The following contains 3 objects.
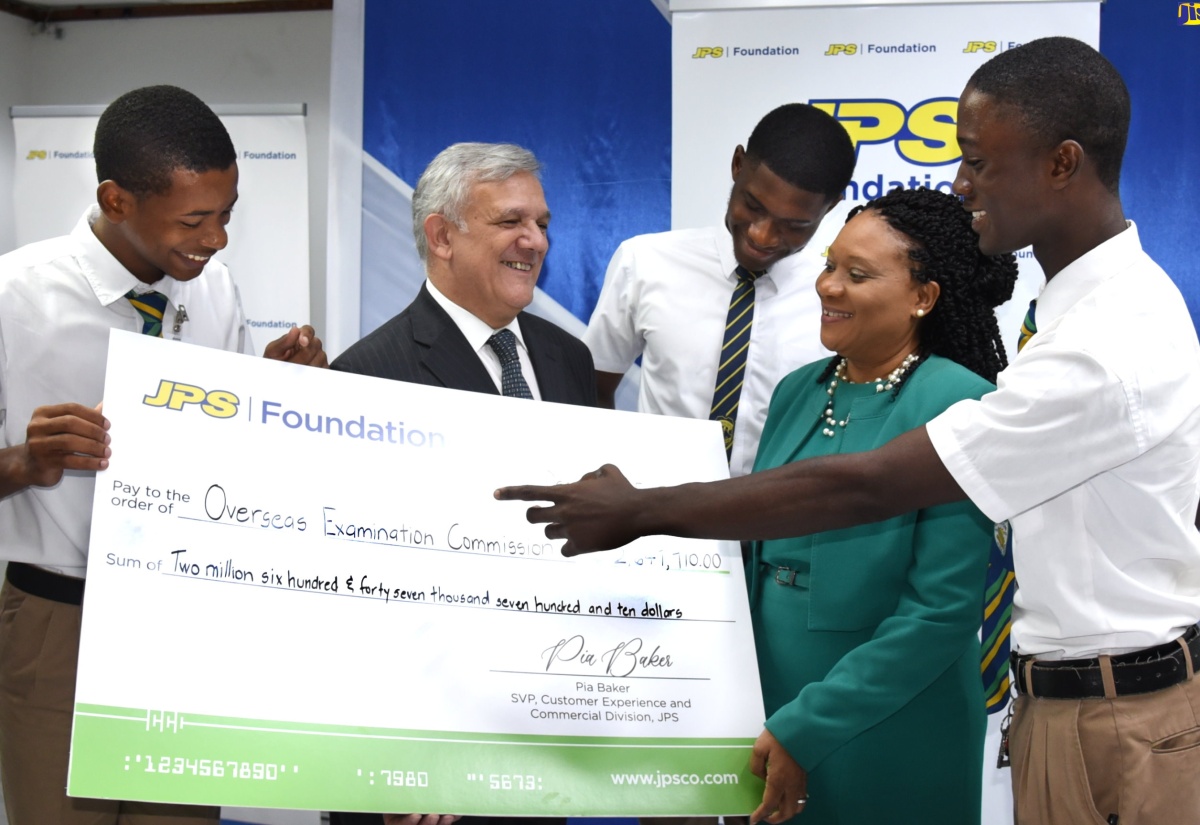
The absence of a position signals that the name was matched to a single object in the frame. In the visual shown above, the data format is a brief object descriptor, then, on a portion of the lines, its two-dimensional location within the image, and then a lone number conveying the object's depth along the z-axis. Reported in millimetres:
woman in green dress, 2049
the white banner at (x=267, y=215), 5164
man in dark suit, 2383
